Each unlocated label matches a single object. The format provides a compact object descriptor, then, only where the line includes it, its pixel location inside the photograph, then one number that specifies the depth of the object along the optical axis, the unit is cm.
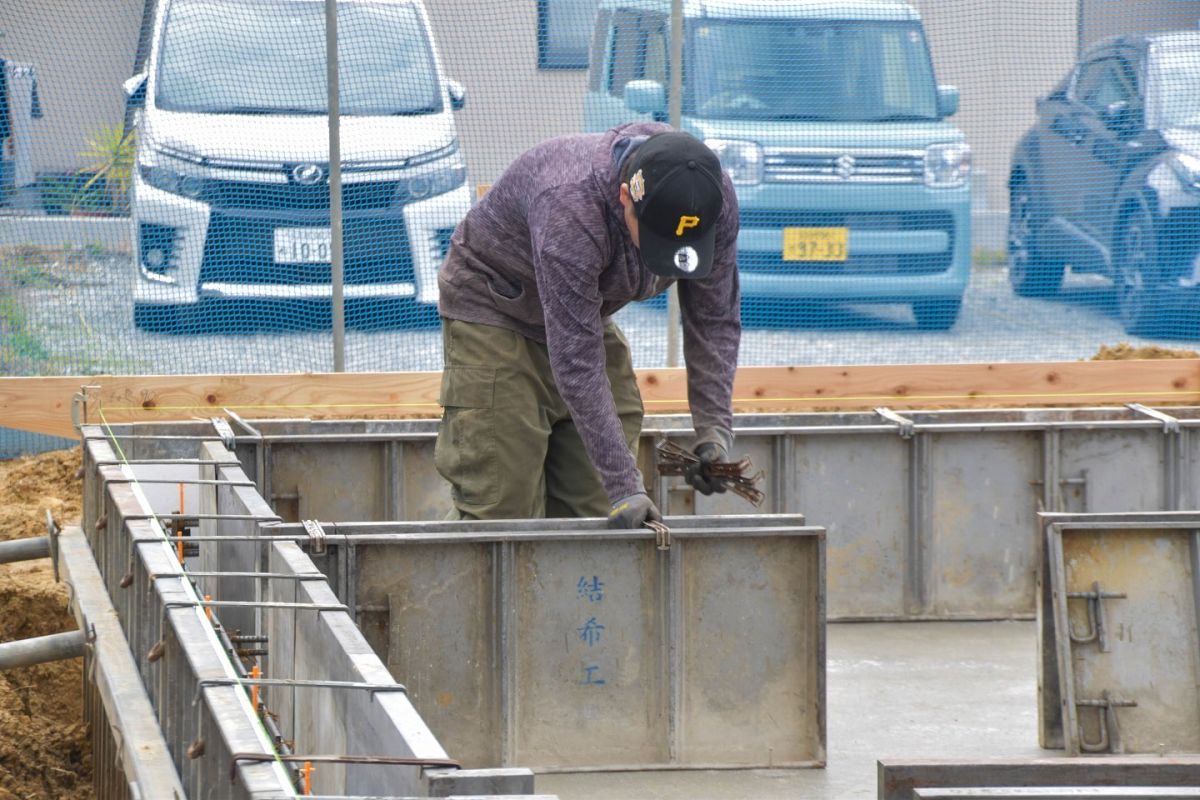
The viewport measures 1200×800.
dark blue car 2234
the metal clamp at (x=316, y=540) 1117
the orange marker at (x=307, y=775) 747
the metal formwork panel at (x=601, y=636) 1141
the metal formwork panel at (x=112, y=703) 903
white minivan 1947
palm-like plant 1914
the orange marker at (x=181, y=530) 1145
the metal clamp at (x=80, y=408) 1581
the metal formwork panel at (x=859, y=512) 1562
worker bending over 1066
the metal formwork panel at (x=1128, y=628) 1203
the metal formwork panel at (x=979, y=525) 1567
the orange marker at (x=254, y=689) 866
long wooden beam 1764
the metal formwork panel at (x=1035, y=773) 803
